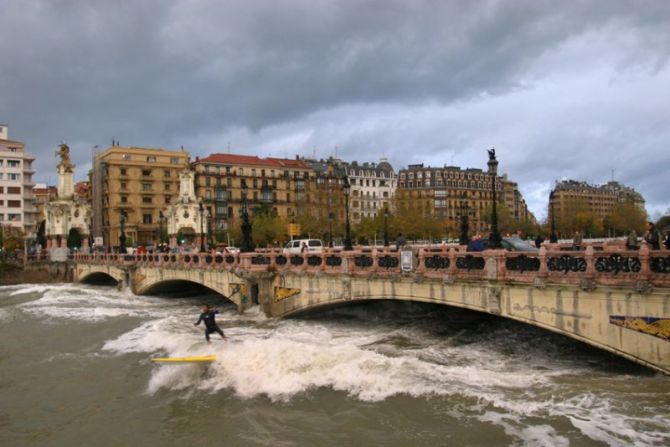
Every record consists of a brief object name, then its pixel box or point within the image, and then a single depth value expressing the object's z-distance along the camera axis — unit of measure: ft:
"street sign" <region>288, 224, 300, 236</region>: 154.77
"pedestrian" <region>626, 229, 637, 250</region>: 53.78
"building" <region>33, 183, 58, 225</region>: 326.85
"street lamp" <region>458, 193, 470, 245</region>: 91.81
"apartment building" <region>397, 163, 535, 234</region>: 367.86
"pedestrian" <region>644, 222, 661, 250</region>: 50.11
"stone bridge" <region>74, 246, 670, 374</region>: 42.45
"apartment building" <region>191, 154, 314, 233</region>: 308.81
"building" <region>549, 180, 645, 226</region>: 526.16
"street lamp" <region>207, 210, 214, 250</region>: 257.79
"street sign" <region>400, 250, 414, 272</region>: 61.57
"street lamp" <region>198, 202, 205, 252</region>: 191.27
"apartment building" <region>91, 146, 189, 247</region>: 295.89
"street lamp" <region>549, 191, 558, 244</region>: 113.54
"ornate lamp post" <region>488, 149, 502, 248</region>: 59.41
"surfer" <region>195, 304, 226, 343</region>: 63.93
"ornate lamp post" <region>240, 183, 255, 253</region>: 93.76
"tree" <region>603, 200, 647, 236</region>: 269.03
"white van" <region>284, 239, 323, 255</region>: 119.20
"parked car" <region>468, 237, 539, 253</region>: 66.28
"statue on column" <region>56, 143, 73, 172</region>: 229.97
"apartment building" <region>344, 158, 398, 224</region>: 370.94
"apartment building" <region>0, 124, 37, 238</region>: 284.00
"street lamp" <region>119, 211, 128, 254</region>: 158.81
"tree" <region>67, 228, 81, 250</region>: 230.07
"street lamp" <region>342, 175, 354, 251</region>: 85.98
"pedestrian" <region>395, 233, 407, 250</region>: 84.58
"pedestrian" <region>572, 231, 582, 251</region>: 74.02
